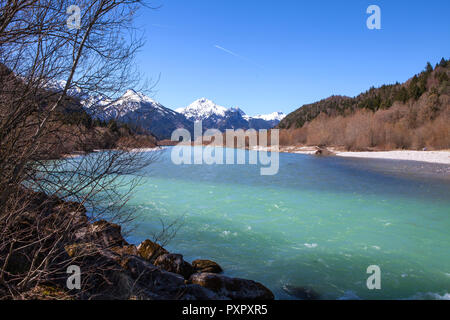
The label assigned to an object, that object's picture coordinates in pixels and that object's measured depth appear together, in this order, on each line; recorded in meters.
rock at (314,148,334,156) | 59.57
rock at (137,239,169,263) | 7.13
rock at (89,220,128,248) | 7.49
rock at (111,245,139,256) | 7.07
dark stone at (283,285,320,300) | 6.23
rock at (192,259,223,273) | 6.97
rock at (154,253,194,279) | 6.37
